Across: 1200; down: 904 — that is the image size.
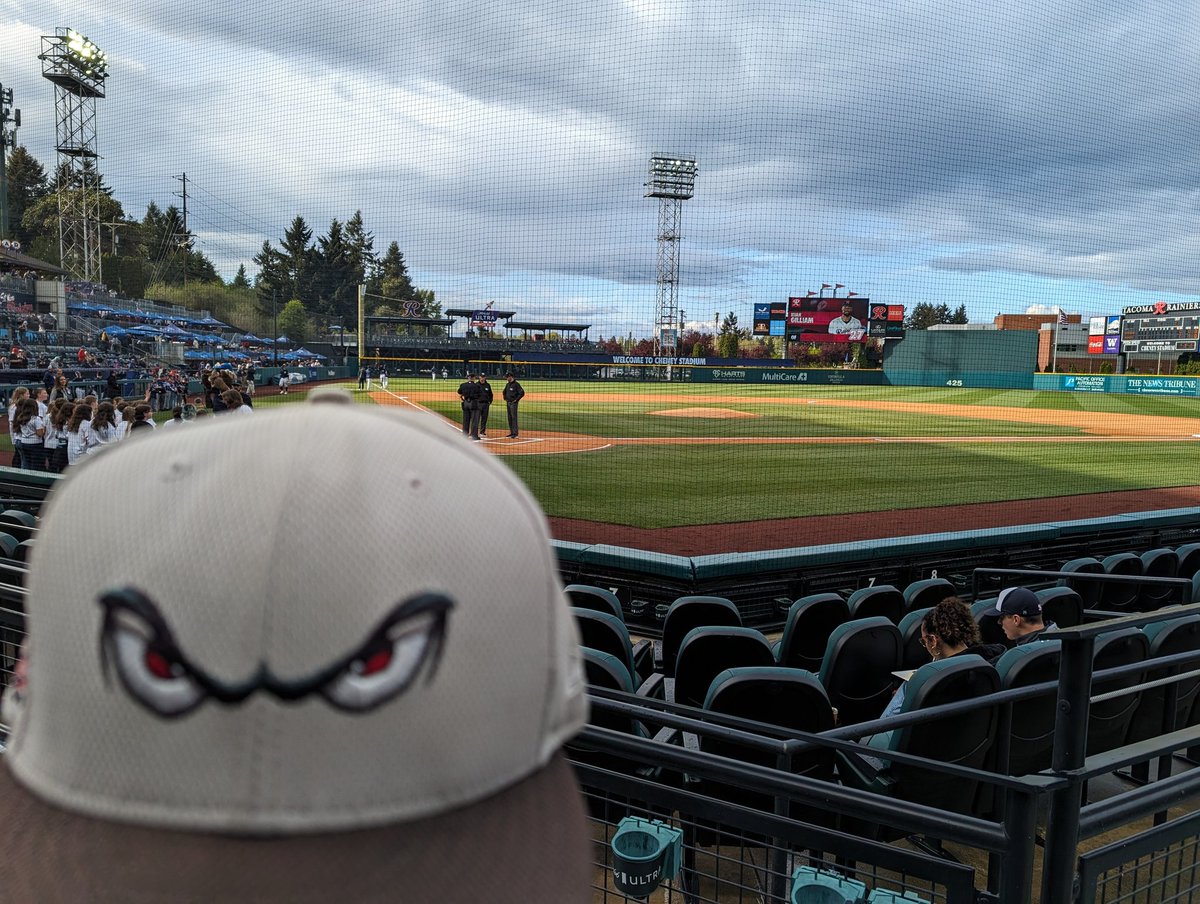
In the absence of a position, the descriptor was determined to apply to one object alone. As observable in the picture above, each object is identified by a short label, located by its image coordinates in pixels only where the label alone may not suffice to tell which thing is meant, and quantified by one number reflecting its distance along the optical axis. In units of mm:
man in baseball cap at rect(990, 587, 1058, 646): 4410
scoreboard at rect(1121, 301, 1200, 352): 55812
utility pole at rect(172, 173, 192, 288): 50531
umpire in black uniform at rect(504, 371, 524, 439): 17783
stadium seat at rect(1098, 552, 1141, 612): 7005
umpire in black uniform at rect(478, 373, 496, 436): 16562
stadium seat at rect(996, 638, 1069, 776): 3766
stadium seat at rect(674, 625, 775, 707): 4051
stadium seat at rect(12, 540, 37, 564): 5104
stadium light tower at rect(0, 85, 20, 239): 39062
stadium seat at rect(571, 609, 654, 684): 4176
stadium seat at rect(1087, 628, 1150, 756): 3910
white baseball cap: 649
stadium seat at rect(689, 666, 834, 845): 3340
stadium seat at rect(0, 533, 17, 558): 5438
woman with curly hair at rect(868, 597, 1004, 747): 4074
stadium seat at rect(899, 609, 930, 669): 4961
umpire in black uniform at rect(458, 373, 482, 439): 16453
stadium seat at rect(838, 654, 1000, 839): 3369
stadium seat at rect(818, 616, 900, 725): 4320
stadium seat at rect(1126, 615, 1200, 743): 4379
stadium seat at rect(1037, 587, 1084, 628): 5312
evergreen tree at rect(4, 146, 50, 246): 60750
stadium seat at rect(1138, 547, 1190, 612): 7348
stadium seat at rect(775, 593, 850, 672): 5230
